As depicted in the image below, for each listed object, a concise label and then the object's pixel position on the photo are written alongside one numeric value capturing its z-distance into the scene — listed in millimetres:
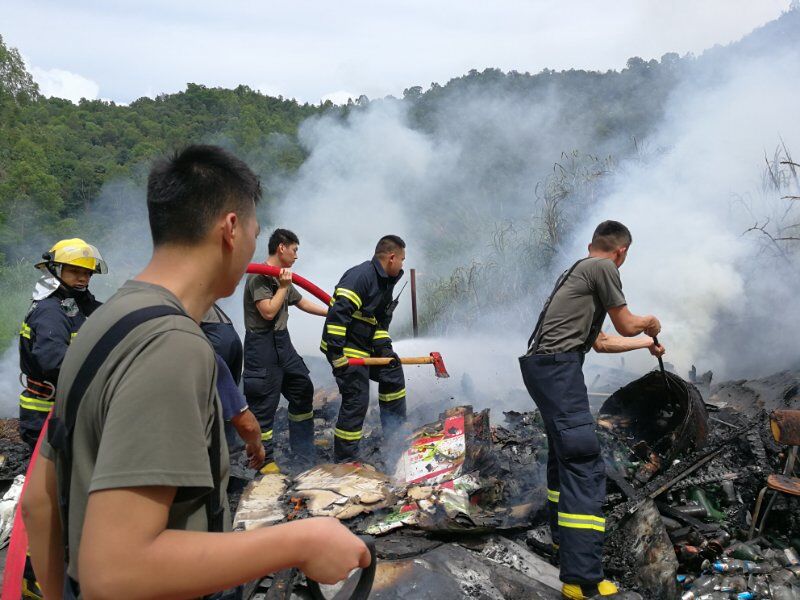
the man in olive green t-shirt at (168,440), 878
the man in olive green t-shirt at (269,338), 5250
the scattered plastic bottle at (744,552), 3567
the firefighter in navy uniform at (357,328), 5207
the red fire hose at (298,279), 5168
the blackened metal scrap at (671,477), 3803
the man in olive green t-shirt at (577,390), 3207
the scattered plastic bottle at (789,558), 3539
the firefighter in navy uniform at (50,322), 3547
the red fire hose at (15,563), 1514
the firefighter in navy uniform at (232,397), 2246
